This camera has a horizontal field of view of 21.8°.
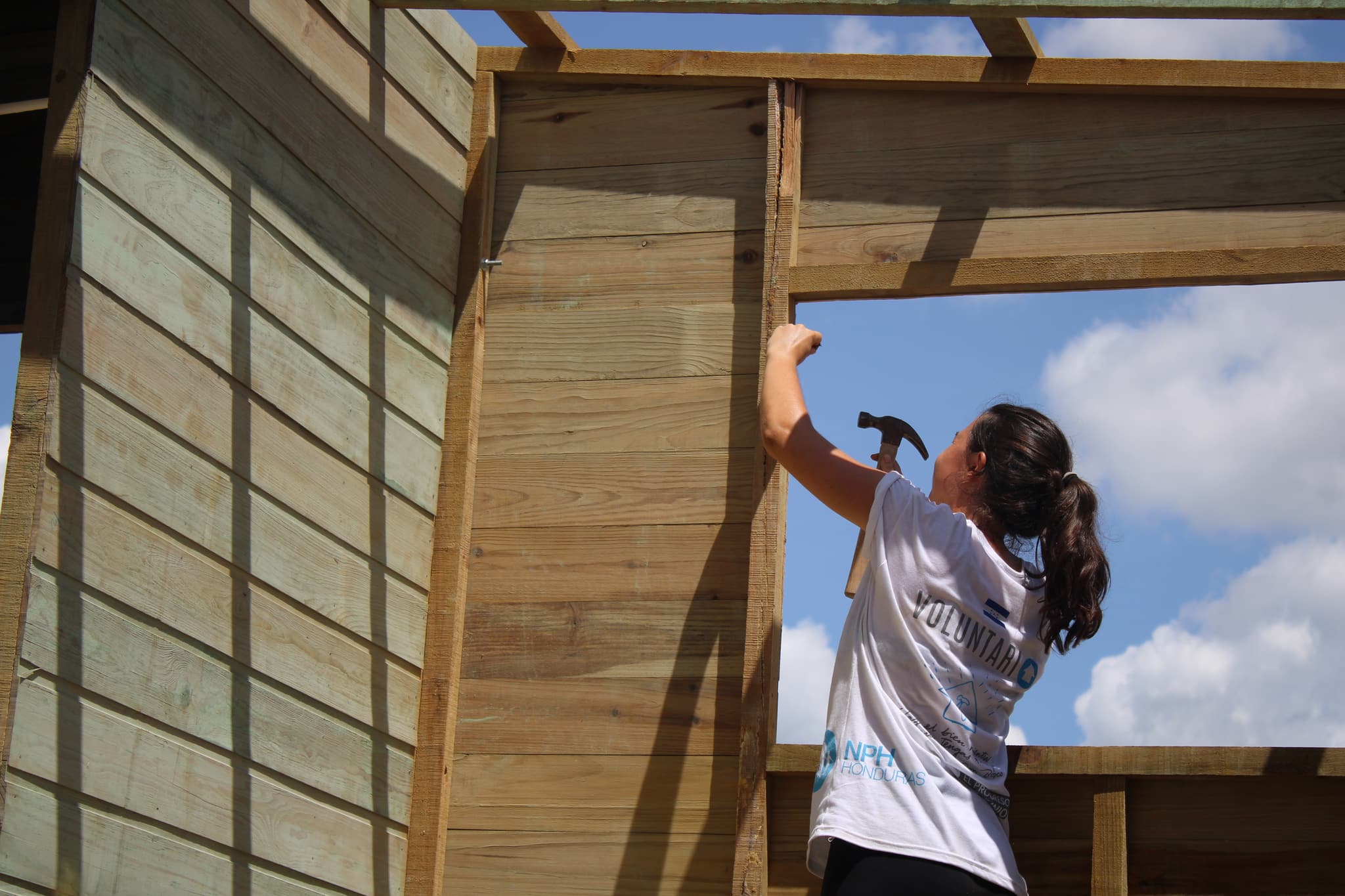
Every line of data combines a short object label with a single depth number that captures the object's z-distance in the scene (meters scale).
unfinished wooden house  5.50
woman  5.28
